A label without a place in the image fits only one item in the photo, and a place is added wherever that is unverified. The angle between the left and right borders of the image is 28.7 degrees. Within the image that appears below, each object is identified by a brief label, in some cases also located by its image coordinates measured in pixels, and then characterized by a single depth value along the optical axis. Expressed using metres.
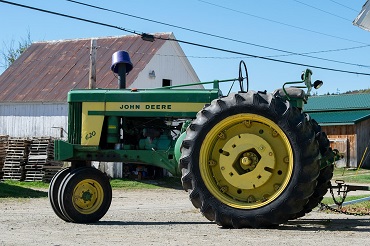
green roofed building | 43.19
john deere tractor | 10.44
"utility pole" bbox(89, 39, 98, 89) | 27.43
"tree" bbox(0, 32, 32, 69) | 62.41
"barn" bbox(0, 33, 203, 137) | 33.78
